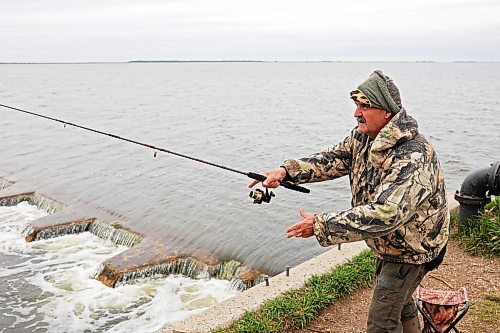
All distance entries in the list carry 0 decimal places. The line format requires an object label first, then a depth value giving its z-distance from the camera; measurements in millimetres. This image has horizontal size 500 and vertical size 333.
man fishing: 3080
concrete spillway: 9180
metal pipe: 6801
